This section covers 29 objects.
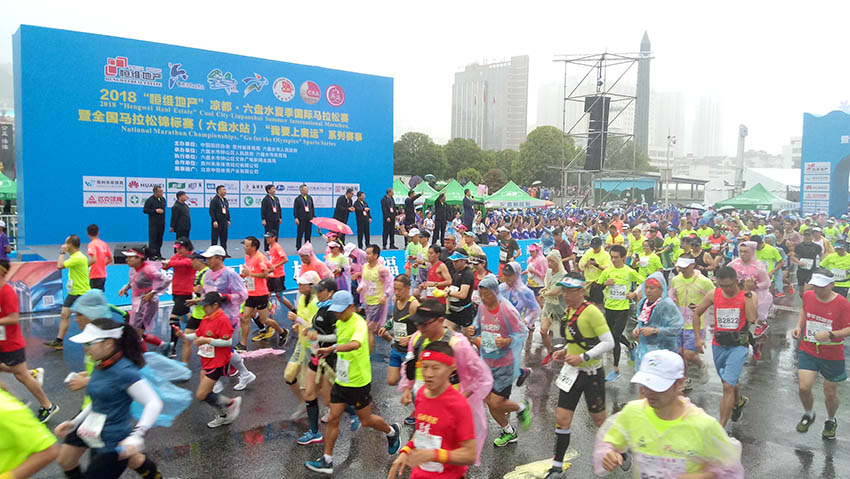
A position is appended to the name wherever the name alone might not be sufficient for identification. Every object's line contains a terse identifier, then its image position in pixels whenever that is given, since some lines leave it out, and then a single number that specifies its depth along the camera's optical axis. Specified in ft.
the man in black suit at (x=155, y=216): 50.83
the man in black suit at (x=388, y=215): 63.10
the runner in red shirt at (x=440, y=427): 11.35
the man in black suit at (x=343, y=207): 61.21
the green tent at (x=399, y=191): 114.83
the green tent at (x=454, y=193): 110.63
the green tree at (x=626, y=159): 247.70
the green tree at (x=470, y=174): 228.74
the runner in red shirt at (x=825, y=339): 21.45
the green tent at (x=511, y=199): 108.78
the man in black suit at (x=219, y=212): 52.75
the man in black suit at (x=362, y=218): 62.28
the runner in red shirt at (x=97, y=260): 33.24
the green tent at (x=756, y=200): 136.87
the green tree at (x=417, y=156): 242.17
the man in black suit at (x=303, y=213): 59.31
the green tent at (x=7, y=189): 80.18
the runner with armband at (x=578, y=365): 17.97
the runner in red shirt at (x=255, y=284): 31.65
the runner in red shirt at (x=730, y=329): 21.21
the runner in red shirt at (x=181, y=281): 29.48
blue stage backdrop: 55.11
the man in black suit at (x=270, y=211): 57.05
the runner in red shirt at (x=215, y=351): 20.93
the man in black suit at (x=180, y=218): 50.31
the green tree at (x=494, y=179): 230.48
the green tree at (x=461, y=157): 253.85
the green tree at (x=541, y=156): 231.71
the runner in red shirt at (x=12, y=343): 19.89
